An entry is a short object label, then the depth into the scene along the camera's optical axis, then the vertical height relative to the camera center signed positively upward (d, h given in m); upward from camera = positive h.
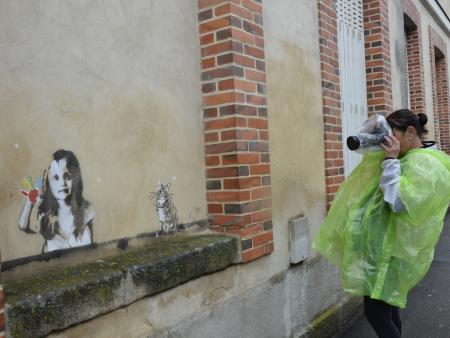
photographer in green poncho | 2.52 -0.38
